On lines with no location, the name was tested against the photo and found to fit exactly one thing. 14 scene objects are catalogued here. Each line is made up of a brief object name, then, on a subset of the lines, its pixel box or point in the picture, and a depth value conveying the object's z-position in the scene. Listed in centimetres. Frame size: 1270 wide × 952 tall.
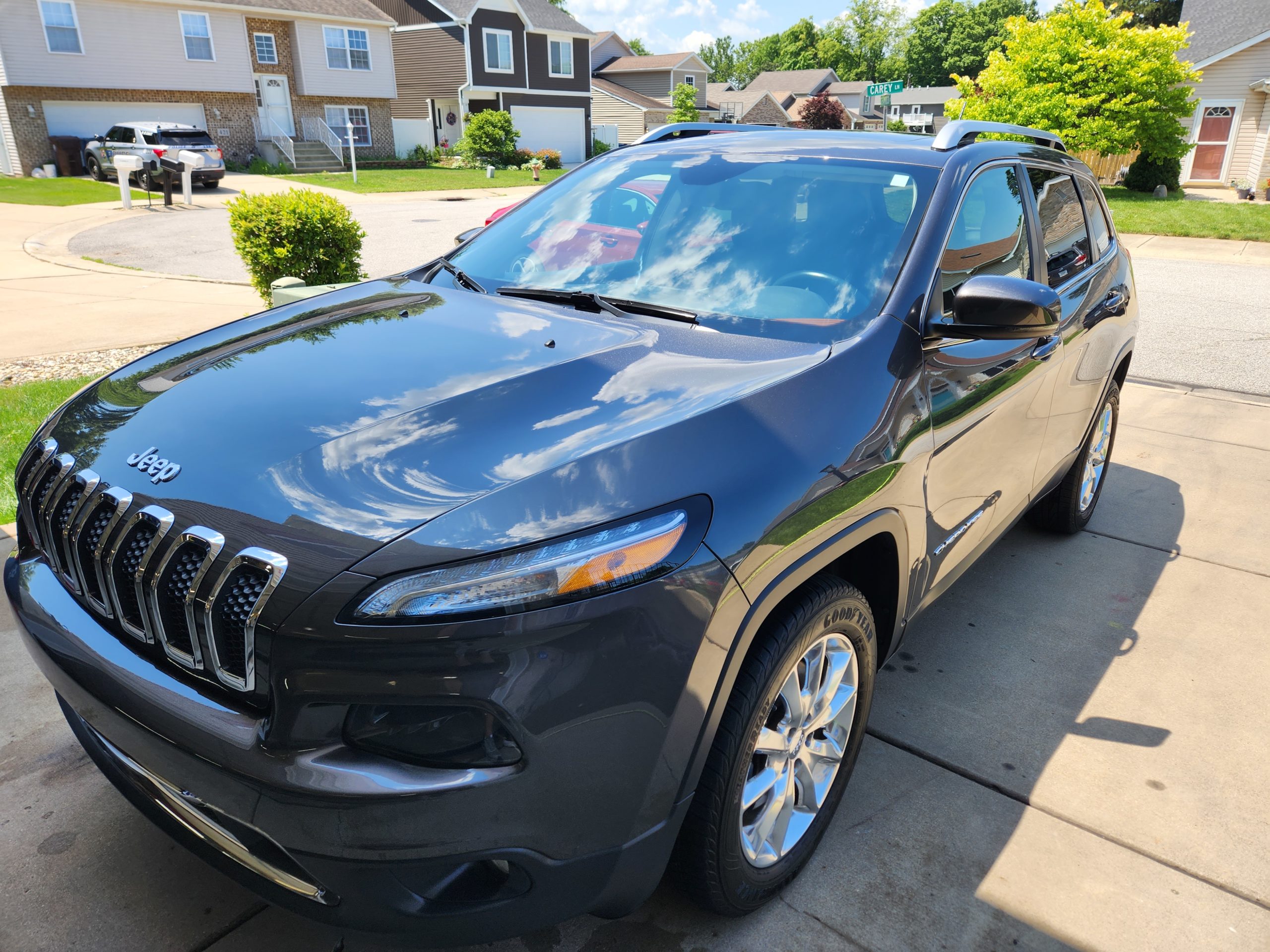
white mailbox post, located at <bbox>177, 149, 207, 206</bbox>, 1973
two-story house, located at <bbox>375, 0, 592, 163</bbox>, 3884
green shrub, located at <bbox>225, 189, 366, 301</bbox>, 755
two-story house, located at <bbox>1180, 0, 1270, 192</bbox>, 2738
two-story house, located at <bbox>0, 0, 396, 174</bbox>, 2634
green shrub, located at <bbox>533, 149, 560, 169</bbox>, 3756
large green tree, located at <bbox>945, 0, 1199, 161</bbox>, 2020
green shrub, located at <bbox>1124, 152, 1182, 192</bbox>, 2241
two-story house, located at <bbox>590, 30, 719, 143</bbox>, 5100
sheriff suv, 2280
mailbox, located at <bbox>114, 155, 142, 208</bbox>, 1794
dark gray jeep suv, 155
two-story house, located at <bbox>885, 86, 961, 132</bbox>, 8444
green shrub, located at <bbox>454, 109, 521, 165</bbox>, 3475
